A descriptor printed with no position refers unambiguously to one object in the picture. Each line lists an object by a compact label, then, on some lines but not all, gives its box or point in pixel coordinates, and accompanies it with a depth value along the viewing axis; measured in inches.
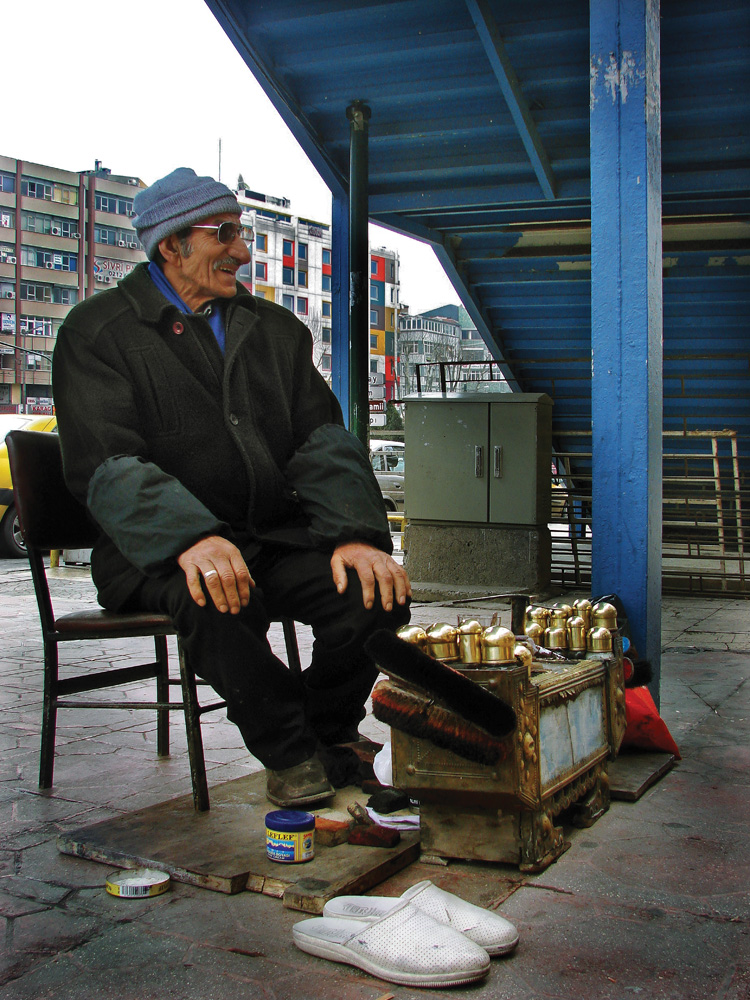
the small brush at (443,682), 83.3
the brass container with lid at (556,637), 120.0
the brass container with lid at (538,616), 124.0
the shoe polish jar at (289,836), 90.8
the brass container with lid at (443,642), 91.9
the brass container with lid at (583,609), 123.0
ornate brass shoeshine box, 88.7
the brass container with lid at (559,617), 121.8
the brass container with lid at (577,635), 120.0
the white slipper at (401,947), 70.4
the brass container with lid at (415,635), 92.2
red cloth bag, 132.8
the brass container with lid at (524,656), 91.8
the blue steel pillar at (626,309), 152.3
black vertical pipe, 302.5
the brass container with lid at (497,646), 90.9
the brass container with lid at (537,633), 122.3
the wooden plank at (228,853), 86.5
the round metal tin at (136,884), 86.1
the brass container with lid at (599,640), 120.0
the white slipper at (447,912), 74.6
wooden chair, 107.7
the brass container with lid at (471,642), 91.9
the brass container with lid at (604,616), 123.0
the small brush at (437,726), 86.1
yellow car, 460.1
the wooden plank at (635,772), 116.6
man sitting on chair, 97.8
